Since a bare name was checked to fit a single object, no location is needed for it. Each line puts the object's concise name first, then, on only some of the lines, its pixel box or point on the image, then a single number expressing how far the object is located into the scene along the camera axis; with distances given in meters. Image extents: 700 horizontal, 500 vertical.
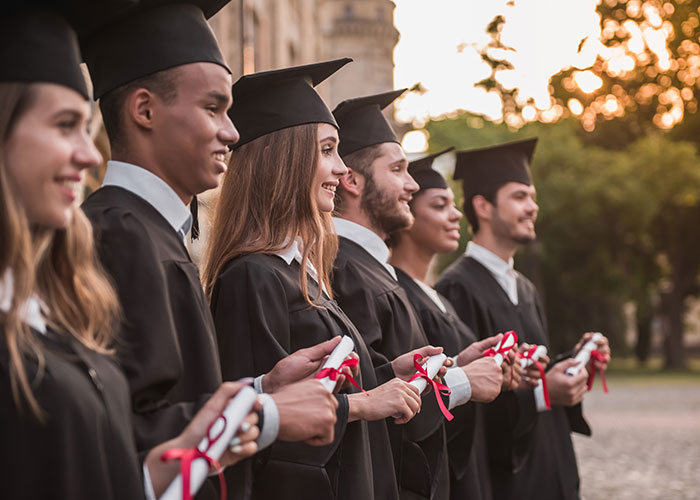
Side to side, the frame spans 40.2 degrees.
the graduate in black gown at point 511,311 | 5.39
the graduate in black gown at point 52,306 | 1.92
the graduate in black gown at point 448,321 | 4.64
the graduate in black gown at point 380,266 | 4.10
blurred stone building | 15.35
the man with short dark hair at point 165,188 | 2.45
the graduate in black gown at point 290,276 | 3.18
